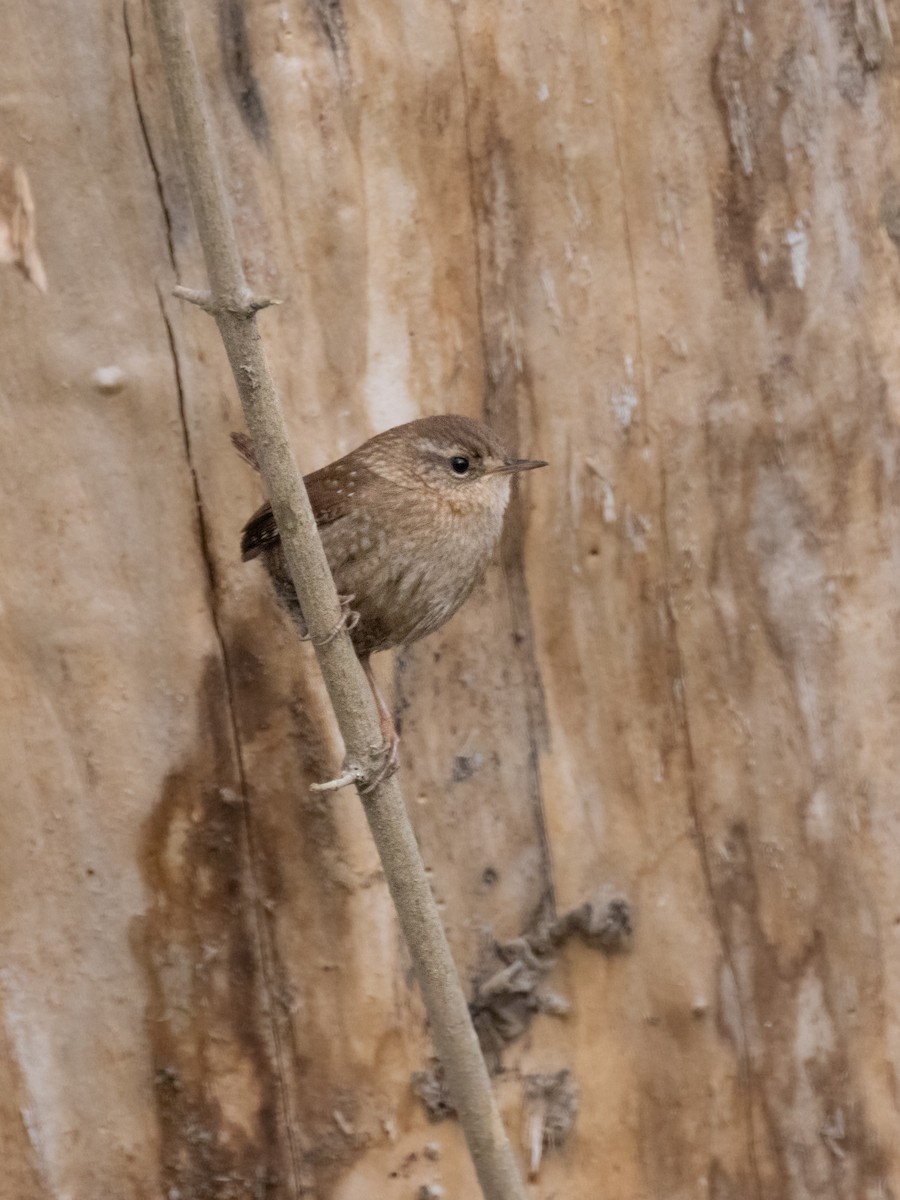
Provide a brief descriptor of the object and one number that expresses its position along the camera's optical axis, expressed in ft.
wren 19.15
